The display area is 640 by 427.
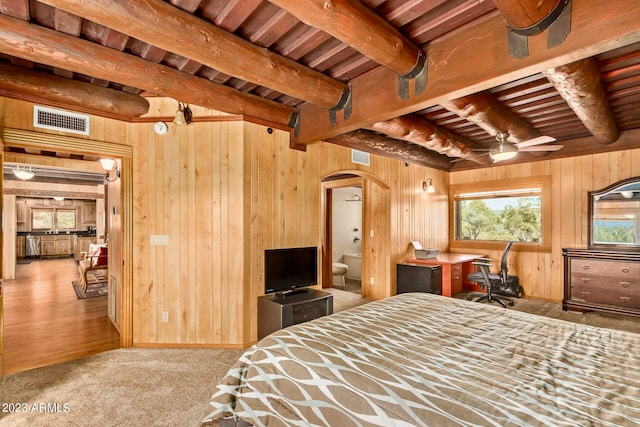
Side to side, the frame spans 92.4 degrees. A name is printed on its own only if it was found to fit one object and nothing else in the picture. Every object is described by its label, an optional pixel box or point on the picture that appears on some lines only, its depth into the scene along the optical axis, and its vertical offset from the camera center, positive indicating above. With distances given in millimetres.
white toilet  6539 -1209
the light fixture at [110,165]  4055 +681
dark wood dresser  4125 -918
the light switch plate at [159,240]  3455 -277
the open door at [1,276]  2493 -490
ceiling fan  3521 +828
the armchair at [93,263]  6027 -948
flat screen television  3424 -624
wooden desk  5176 -984
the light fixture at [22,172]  6500 +917
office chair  4809 -1028
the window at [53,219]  11406 -139
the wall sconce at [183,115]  3066 +1023
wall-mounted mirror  4523 -5
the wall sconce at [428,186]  6023 +586
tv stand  3150 -1003
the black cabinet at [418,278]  4953 -1044
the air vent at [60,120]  2938 +942
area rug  5695 -1479
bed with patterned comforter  1133 -709
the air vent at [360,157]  4648 +900
